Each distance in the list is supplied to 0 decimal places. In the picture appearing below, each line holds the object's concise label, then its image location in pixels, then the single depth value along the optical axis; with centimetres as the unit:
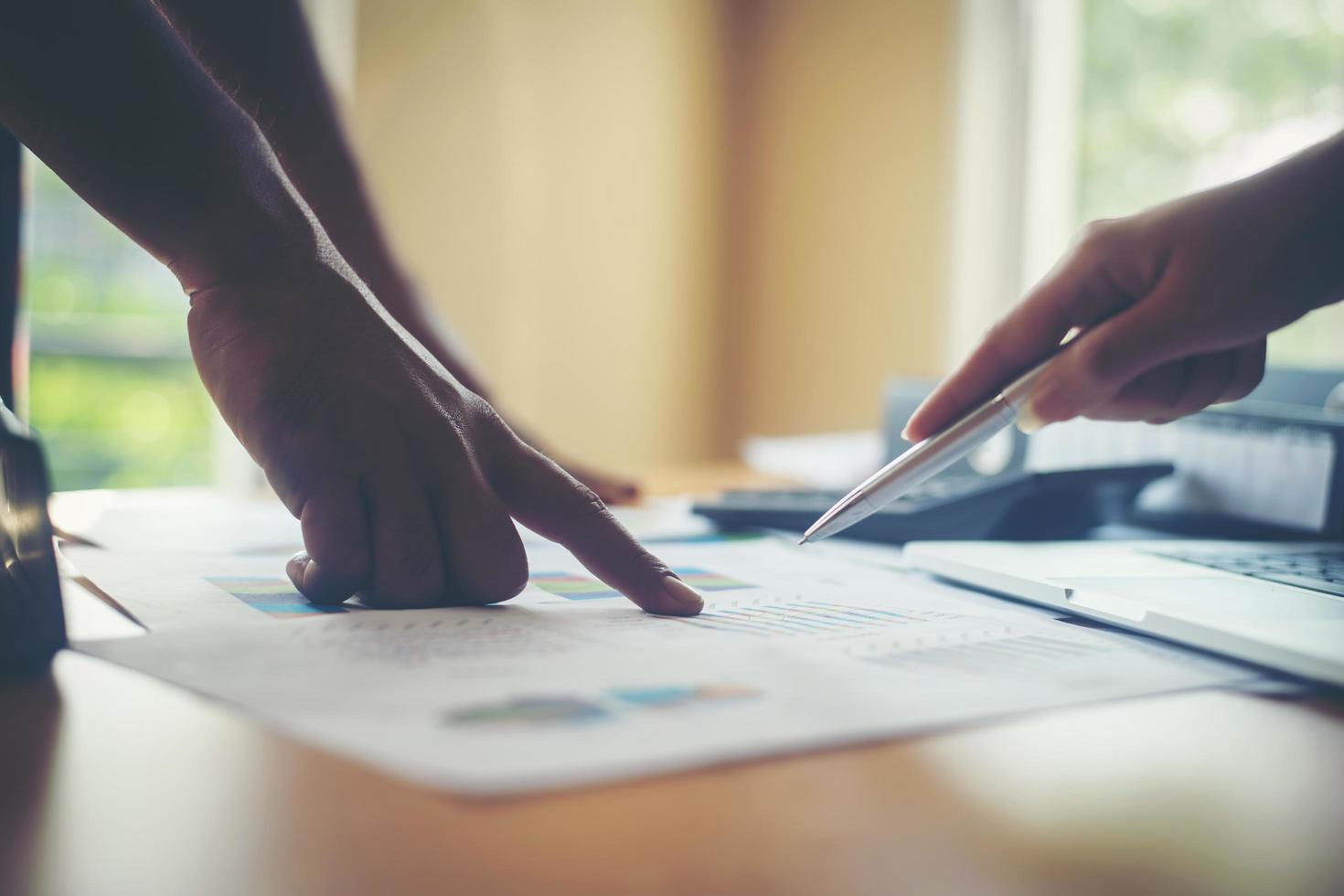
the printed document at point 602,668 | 28
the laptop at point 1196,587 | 39
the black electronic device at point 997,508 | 71
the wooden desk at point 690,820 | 23
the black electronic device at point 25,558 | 35
